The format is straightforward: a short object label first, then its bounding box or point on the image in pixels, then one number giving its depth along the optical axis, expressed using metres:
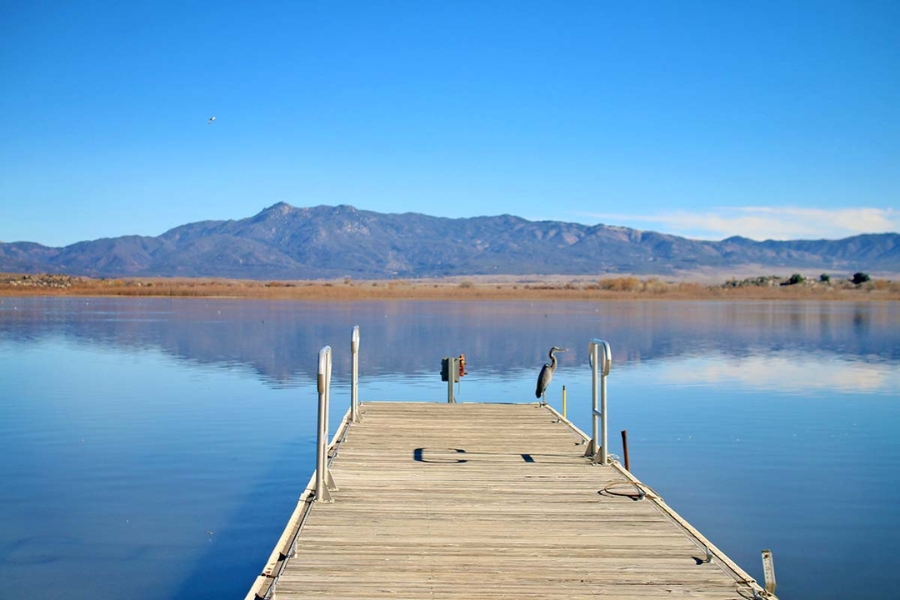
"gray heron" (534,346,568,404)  14.86
